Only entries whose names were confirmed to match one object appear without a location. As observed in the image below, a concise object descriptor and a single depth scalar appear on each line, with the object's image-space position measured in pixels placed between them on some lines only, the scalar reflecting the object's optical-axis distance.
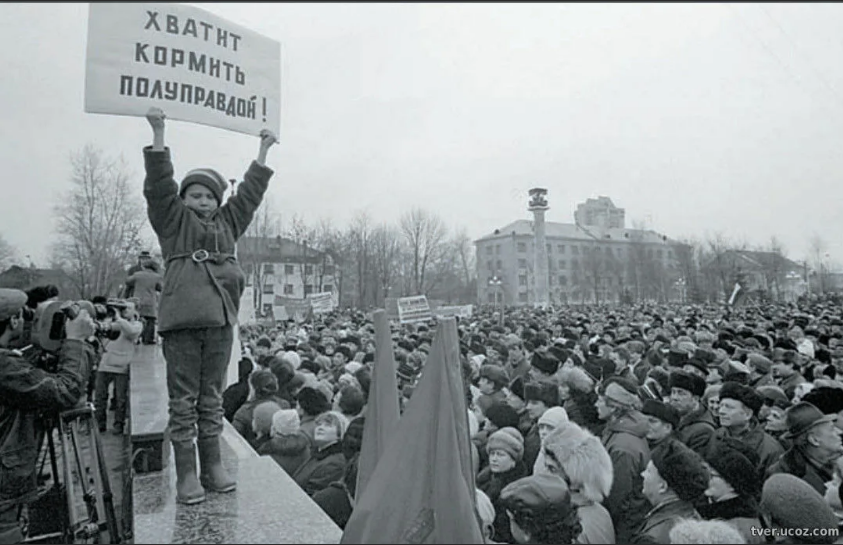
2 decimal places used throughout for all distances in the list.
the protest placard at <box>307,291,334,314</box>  21.19
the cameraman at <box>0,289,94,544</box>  3.65
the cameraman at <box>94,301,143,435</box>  8.38
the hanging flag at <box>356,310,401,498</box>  2.66
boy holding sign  2.67
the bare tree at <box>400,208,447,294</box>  53.31
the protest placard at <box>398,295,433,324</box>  17.28
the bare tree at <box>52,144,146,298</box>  27.84
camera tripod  4.14
